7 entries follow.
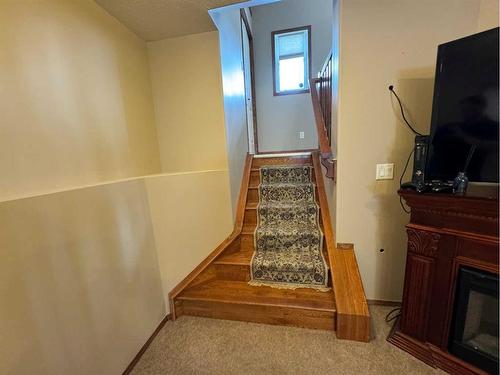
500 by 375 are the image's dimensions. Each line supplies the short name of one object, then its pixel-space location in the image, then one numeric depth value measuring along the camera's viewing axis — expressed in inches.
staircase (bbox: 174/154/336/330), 63.9
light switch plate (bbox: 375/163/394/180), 63.6
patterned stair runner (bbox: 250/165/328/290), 74.5
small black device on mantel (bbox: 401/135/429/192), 50.7
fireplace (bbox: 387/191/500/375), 42.6
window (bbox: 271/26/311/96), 173.0
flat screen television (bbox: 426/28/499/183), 41.8
